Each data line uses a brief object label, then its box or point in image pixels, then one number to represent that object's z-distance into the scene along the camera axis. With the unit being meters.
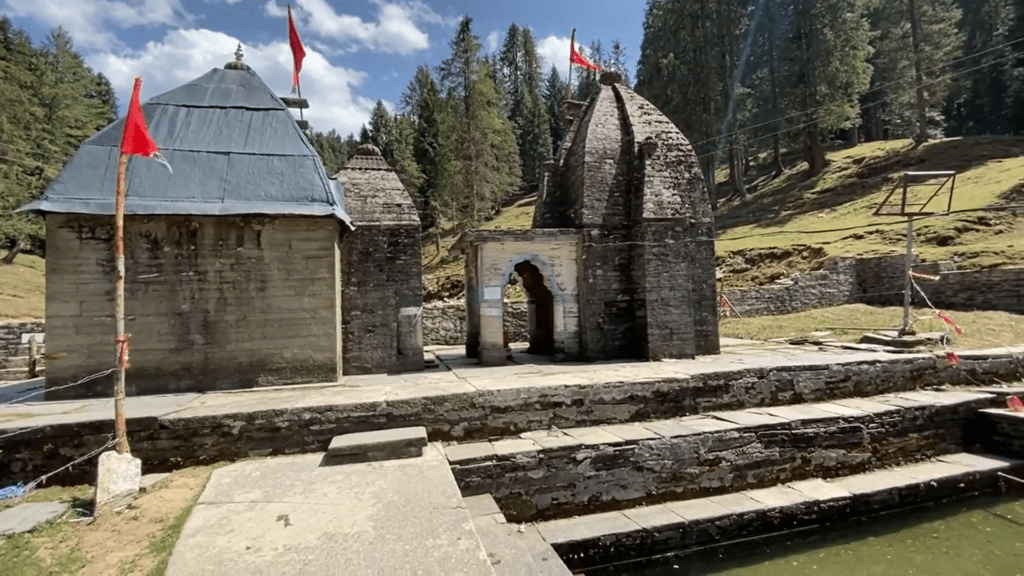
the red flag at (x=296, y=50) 11.70
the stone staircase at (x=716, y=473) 6.30
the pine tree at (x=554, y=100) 55.72
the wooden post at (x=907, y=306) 11.14
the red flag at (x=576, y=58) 14.87
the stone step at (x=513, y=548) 4.21
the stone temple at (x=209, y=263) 7.84
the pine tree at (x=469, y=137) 29.17
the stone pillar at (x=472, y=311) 11.60
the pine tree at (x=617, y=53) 53.59
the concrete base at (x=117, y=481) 4.63
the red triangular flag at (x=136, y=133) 5.12
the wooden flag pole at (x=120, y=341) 4.90
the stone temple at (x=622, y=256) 10.59
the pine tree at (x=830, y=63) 29.47
